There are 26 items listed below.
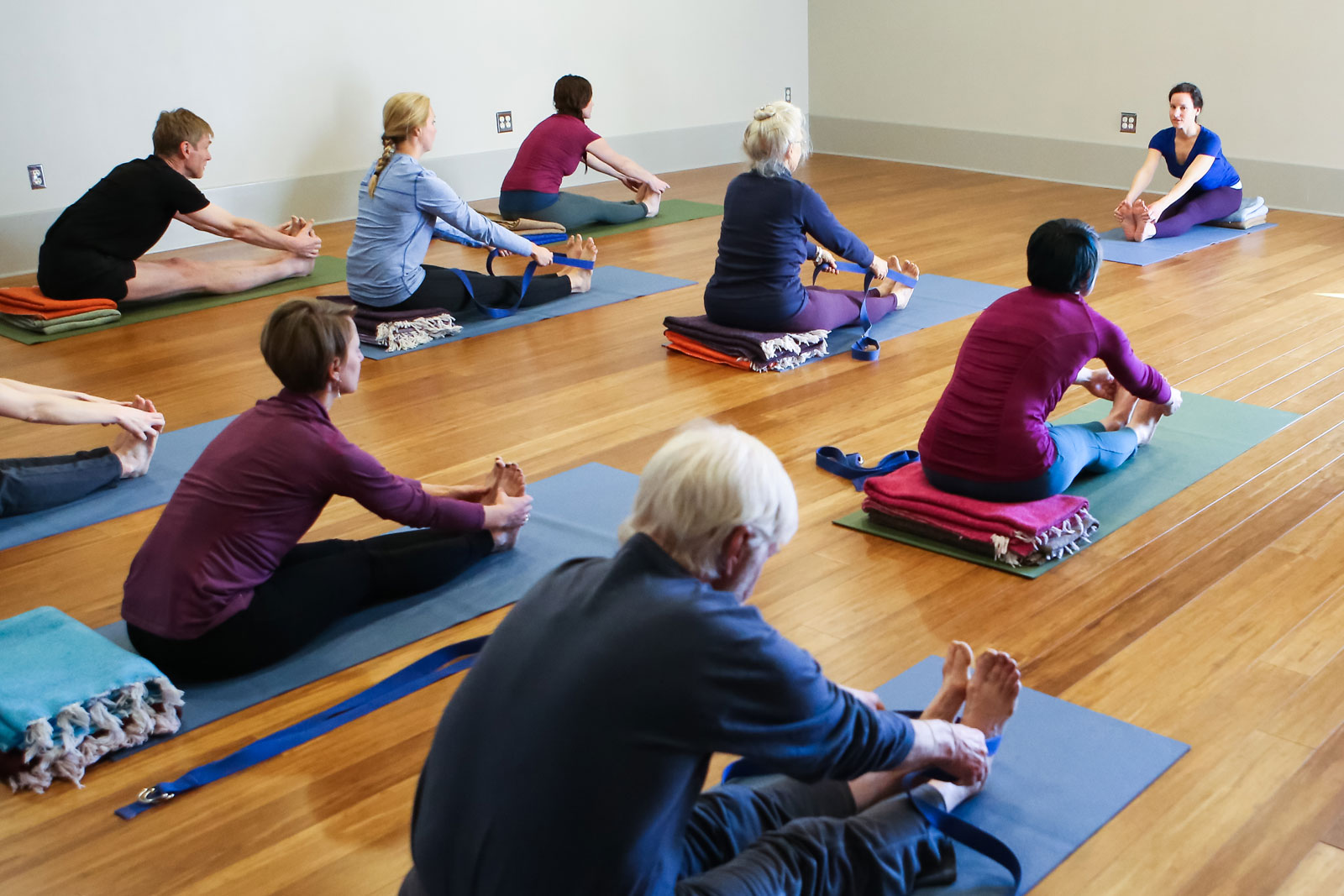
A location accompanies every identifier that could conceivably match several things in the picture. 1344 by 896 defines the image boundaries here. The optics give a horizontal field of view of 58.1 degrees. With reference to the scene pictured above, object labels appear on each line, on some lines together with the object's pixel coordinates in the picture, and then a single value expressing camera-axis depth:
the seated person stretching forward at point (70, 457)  3.18
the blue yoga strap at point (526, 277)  5.17
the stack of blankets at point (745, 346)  4.33
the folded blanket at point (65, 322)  5.29
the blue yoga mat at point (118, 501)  3.29
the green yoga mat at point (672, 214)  7.03
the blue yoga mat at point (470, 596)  2.46
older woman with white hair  4.10
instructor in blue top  5.92
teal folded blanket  2.15
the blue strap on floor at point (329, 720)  2.12
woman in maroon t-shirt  6.80
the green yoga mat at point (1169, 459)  3.03
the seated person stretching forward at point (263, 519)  2.36
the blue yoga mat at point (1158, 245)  5.73
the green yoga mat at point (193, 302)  5.35
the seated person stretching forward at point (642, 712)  1.31
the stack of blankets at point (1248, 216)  6.30
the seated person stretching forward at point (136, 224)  5.19
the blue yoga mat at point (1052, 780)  1.84
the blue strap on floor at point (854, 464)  3.27
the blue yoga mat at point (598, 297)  5.15
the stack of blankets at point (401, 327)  4.83
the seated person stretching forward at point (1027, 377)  2.78
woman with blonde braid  4.70
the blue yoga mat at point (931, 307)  4.71
